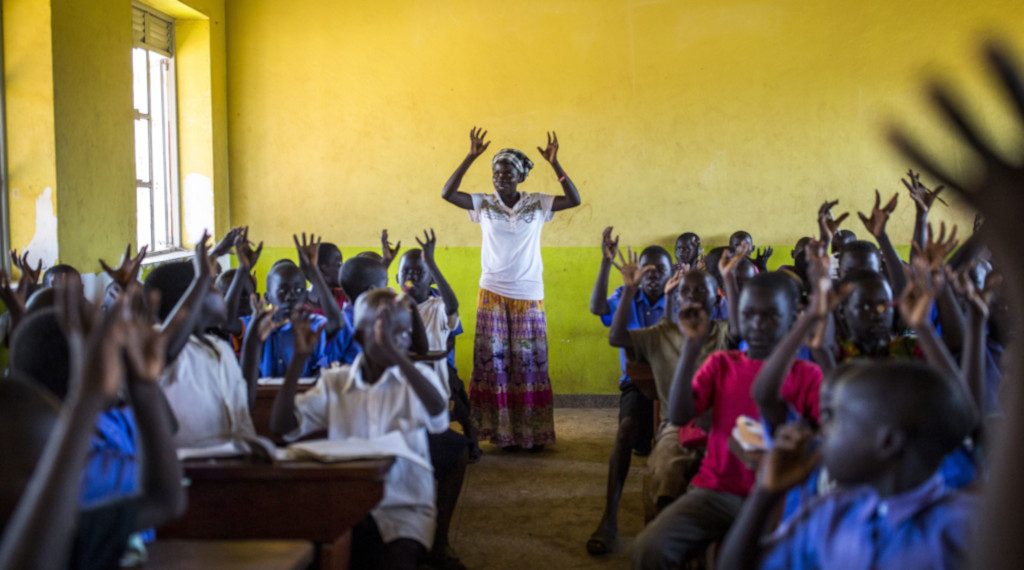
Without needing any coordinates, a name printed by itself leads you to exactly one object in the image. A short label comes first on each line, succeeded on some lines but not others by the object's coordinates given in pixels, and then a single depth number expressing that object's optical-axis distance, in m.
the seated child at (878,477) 1.71
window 6.46
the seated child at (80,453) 1.42
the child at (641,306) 4.59
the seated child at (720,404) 2.70
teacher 5.77
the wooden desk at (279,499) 2.55
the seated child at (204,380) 2.95
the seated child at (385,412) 2.88
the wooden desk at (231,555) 2.04
